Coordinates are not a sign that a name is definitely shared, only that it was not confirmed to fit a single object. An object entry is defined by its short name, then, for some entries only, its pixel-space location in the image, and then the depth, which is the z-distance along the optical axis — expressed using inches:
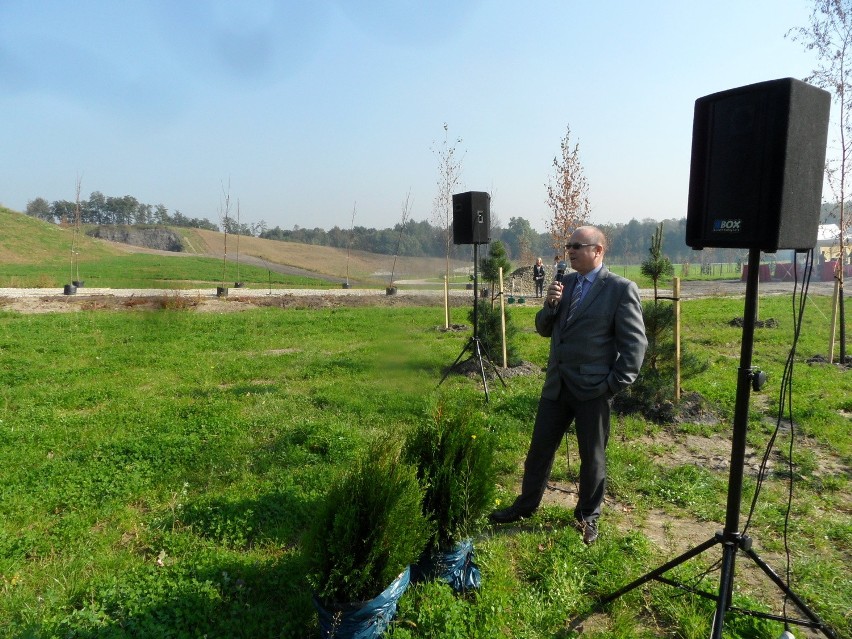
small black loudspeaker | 297.7
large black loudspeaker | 92.7
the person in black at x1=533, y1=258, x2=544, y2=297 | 999.0
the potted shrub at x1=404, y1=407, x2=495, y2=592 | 122.9
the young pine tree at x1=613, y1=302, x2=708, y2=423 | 265.6
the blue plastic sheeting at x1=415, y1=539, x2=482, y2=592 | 122.6
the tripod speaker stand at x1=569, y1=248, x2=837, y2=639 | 101.0
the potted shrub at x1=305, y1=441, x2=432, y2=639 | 99.9
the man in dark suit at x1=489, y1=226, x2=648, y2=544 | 139.4
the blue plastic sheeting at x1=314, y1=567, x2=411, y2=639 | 99.7
